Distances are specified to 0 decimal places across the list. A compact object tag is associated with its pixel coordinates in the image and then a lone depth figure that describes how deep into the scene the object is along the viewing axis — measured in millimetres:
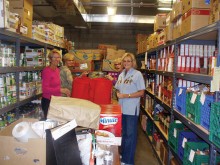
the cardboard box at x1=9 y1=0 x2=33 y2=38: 3359
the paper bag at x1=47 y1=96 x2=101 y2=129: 1634
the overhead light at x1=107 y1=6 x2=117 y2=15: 6833
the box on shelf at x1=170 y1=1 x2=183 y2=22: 3091
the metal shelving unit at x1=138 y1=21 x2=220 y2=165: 1942
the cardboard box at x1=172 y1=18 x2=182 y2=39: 3121
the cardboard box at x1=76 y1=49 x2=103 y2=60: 6496
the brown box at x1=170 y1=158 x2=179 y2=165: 3169
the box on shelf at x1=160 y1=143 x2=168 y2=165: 3667
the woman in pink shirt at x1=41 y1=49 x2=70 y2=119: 3754
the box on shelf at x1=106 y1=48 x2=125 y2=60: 6783
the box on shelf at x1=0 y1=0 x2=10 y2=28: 2480
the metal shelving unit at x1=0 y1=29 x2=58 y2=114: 2711
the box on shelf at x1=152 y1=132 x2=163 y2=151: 4320
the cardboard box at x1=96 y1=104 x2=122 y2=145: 1788
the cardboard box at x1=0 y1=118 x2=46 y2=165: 1418
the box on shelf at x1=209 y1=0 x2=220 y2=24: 2172
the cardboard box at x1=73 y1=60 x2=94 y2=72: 6285
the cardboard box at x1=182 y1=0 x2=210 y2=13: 2600
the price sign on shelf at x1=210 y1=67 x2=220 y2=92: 1815
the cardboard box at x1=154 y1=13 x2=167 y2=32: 4741
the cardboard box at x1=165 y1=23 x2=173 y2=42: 3588
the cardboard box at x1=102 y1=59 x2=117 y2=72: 6535
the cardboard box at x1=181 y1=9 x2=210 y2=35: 2609
